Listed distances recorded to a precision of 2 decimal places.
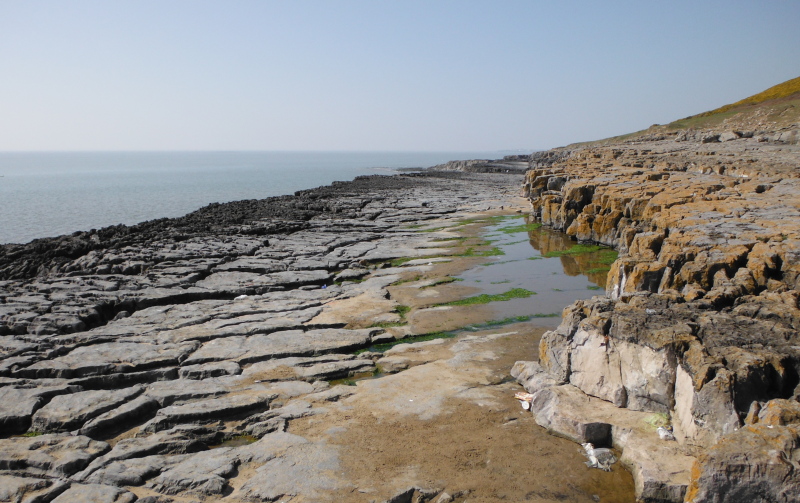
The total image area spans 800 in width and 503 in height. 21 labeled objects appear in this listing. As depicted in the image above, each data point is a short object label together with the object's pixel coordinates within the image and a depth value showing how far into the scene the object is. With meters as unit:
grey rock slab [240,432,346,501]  5.42
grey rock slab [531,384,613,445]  6.14
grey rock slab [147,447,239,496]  5.50
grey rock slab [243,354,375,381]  8.40
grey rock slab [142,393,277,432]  6.94
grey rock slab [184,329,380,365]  9.12
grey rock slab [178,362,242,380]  8.42
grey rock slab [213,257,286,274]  15.59
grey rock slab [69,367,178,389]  8.16
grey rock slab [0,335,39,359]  9.20
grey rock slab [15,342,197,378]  8.48
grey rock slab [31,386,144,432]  6.93
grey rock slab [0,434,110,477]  5.91
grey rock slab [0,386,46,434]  6.96
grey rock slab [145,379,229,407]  7.52
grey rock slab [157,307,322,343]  10.13
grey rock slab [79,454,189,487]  5.66
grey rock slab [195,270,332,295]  13.60
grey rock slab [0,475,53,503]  5.39
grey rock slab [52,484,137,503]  5.31
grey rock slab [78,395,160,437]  6.77
